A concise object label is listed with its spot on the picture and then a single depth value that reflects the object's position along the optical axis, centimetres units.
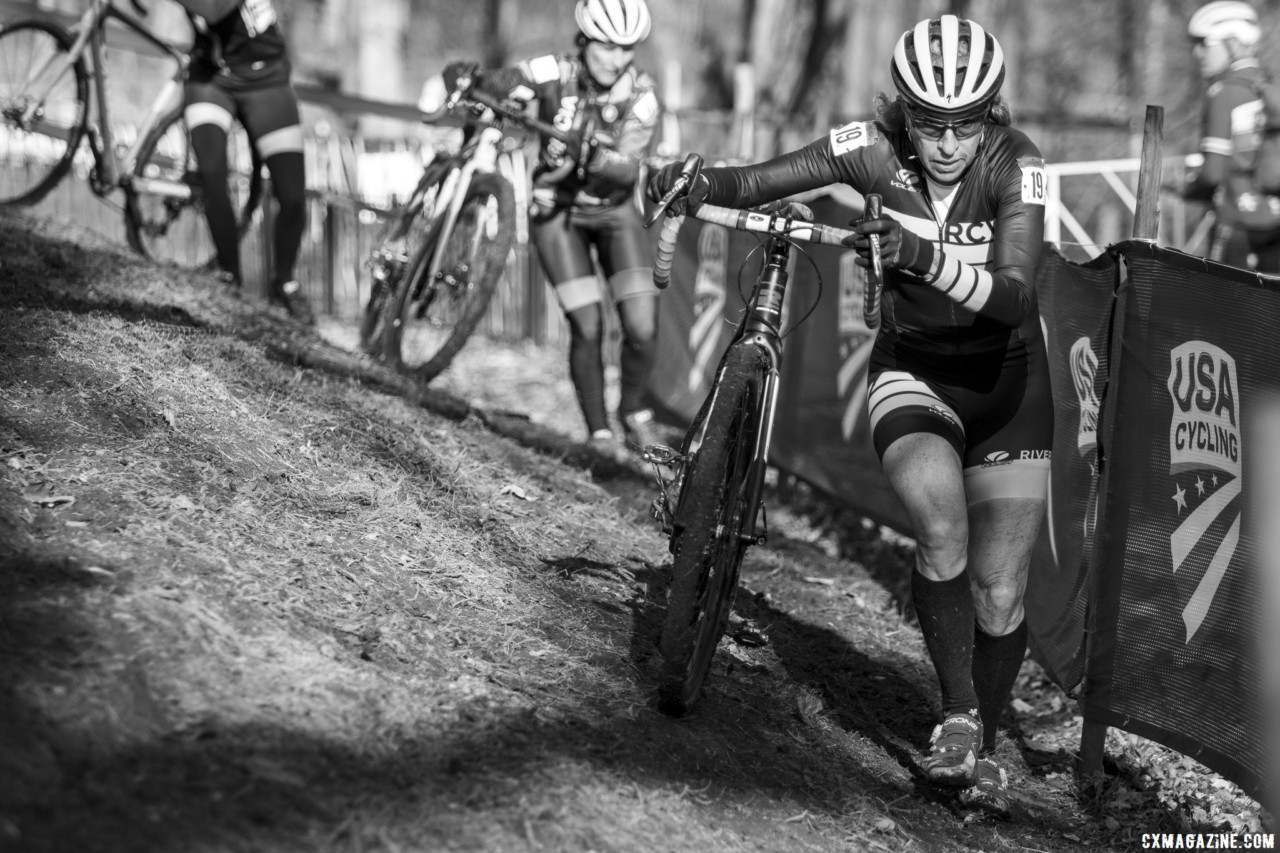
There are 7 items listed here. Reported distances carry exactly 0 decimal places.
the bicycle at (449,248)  1437
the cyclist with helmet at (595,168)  1411
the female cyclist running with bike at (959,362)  832
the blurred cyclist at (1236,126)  1795
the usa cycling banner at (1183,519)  813
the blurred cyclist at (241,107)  1493
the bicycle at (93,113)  1616
